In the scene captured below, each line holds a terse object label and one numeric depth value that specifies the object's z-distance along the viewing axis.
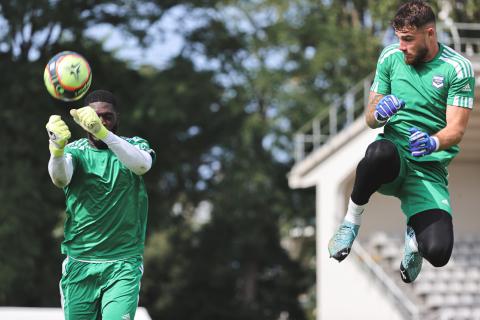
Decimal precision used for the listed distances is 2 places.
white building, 35.50
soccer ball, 12.44
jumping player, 11.41
